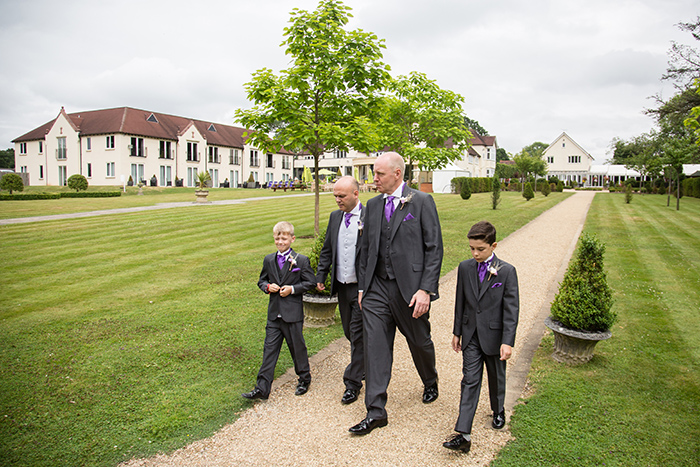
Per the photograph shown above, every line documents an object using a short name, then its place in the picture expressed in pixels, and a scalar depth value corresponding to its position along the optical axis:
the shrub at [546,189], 40.31
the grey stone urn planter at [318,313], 6.68
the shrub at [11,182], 30.22
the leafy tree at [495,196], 26.88
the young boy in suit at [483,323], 3.73
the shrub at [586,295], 5.20
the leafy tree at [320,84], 10.46
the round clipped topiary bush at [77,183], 34.75
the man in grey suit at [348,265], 4.66
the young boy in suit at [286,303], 4.65
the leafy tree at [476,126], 103.88
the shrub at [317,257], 6.54
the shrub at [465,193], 36.03
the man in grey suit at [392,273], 4.00
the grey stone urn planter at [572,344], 5.26
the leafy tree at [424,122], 17.48
